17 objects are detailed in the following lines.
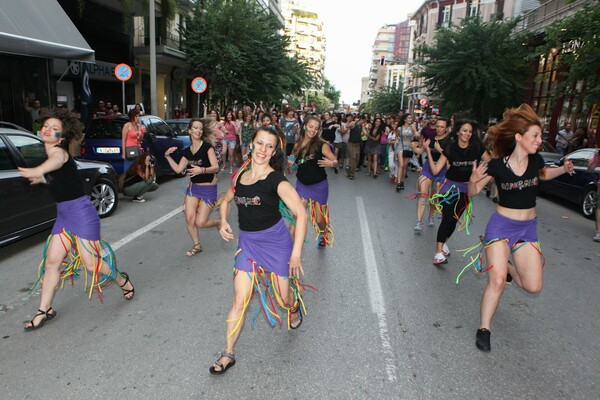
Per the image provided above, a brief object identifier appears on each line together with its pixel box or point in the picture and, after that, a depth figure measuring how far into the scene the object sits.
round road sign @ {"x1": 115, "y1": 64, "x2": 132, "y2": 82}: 13.74
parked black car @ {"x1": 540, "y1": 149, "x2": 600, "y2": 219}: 9.18
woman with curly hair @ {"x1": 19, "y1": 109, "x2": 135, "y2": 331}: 3.65
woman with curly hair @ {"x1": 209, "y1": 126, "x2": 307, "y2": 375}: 3.15
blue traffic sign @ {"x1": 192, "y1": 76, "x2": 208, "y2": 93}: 18.66
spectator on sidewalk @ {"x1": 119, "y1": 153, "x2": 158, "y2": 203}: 8.67
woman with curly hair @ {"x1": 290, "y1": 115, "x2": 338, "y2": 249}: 5.67
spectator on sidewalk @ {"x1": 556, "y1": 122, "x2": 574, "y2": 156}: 16.04
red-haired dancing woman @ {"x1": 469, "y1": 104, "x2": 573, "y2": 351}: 3.62
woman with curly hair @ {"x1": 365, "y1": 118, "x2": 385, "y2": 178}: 13.95
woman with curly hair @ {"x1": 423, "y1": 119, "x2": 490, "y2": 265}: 5.66
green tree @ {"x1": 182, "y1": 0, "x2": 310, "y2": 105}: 21.75
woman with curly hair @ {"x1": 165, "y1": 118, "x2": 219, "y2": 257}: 5.38
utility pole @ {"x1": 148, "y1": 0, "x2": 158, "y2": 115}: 16.56
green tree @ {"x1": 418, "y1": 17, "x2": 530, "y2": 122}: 20.78
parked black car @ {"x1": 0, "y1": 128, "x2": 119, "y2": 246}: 5.41
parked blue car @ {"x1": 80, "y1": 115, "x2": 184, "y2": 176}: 9.98
